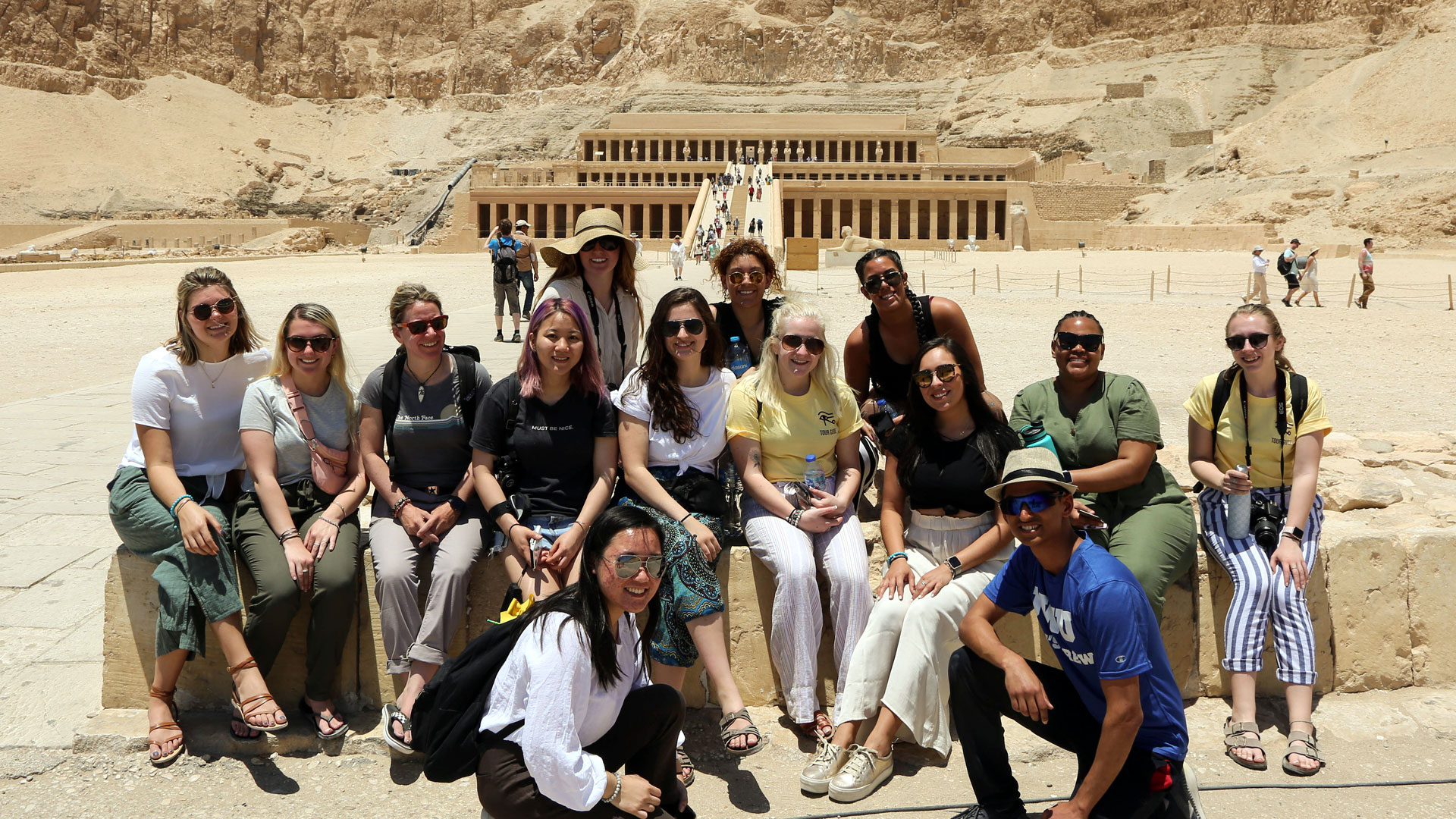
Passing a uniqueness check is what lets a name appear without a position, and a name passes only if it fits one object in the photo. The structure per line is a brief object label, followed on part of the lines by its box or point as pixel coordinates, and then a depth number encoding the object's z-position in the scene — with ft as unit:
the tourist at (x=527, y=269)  46.83
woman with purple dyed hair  14.49
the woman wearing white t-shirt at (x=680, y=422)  14.92
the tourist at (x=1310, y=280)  65.98
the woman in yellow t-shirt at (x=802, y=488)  14.19
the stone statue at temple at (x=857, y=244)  109.70
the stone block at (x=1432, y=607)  15.61
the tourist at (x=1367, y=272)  64.54
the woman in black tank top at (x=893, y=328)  16.94
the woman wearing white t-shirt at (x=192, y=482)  13.70
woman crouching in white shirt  10.14
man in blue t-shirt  10.64
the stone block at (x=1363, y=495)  18.40
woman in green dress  14.78
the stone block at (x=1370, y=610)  15.60
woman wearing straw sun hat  17.84
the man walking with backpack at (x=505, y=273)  46.11
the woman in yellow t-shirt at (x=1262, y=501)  14.16
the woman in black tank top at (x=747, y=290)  17.17
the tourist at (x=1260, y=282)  67.21
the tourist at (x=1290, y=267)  67.36
